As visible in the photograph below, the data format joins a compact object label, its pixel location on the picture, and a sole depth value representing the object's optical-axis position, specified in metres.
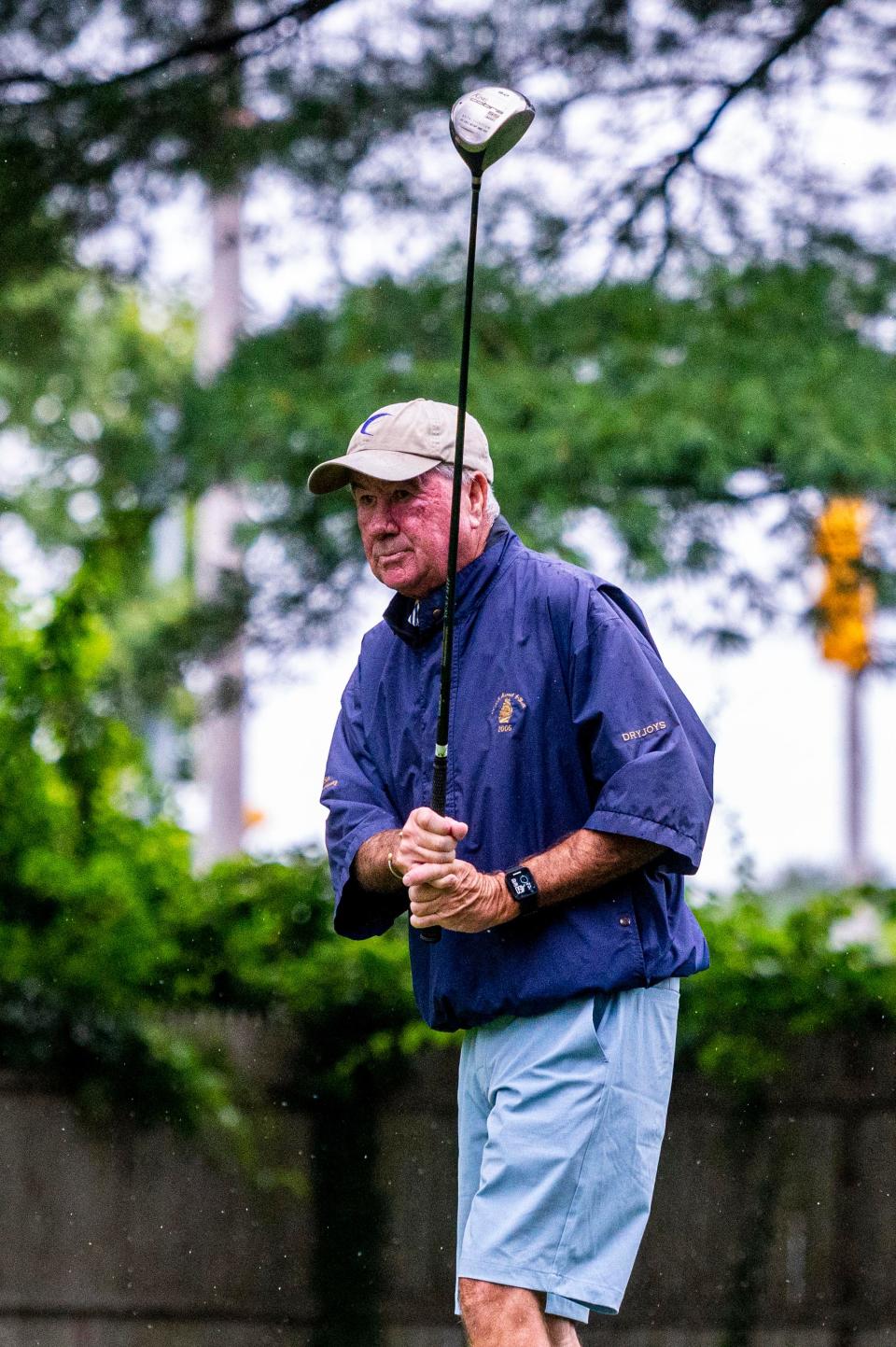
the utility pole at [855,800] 30.91
